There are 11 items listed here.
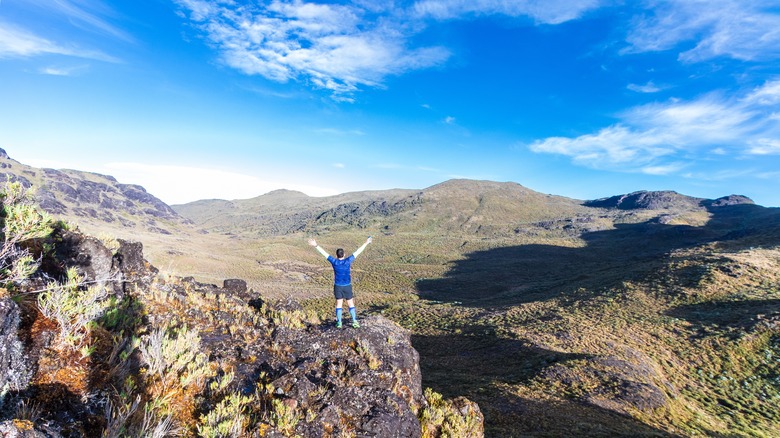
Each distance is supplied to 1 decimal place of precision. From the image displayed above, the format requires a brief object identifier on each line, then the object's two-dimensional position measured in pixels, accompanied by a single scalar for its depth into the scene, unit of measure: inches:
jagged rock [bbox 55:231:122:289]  276.1
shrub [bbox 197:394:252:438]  179.1
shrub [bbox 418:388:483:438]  260.1
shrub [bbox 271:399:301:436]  196.7
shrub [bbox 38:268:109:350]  195.9
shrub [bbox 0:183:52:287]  215.1
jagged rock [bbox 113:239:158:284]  337.1
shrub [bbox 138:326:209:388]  202.6
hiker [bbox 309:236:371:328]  339.2
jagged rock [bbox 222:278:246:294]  477.1
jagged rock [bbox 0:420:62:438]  109.0
